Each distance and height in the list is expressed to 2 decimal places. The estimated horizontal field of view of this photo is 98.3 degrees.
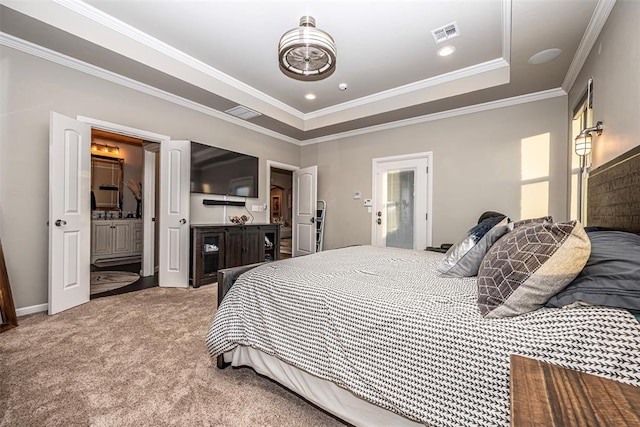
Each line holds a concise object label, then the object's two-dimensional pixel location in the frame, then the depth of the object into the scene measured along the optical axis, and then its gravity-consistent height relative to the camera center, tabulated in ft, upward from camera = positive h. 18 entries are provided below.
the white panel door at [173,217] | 12.37 -0.28
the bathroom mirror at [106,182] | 19.63 +2.03
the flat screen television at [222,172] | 13.05 +2.05
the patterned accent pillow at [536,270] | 3.22 -0.67
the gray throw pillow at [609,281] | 2.95 -0.73
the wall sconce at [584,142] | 7.59 +2.05
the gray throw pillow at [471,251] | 5.41 -0.75
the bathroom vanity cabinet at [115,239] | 17.83 -1.95
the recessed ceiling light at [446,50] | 10.07 +6.04
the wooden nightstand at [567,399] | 1.80 -1.35
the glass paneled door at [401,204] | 14.80 +0.53
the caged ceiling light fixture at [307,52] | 7.13 +4.42
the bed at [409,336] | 2.89 -1.57
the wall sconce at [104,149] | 19.31 +4.39
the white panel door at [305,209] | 17.74 +0.23
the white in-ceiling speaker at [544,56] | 8.71 +5.20
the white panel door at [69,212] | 8.91 -0.08
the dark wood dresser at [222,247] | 12.34 -1.75
